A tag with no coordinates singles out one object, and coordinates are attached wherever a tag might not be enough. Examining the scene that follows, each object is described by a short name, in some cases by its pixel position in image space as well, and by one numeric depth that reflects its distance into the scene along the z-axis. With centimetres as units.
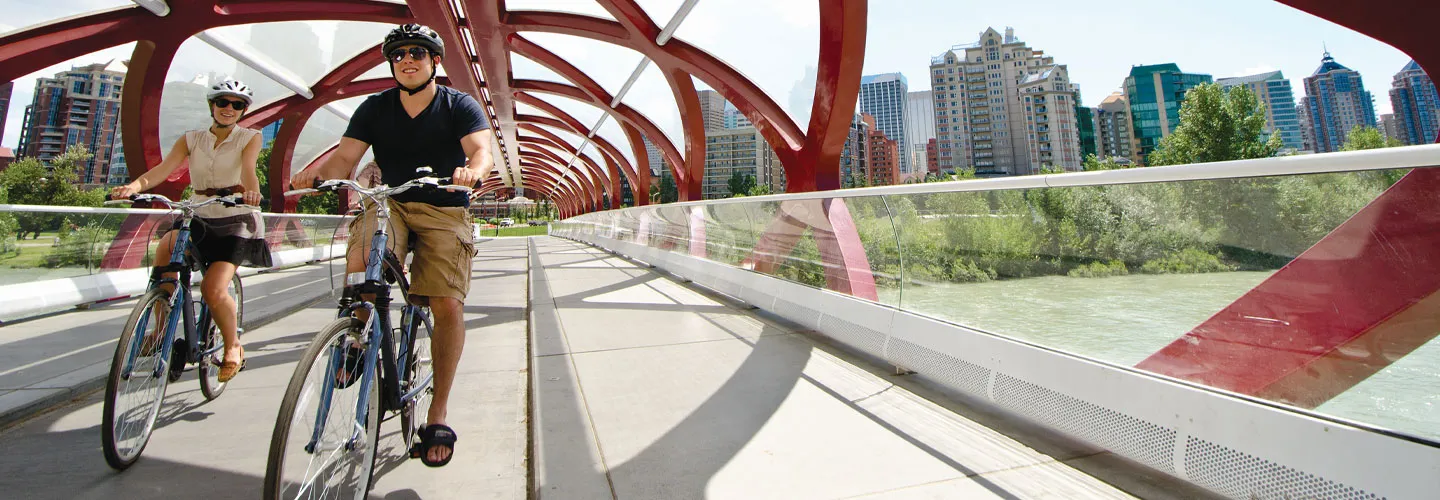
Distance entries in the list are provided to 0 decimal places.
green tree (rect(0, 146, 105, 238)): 3659
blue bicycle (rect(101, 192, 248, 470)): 209
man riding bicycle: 204
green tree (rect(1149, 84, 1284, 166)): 3856
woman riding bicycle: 272
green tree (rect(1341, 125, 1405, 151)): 3731
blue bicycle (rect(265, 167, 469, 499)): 143
